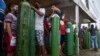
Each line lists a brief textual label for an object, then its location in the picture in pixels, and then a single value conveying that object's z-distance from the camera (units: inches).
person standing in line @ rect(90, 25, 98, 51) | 188.7
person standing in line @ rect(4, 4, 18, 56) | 68.9
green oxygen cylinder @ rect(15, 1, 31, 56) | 64.6
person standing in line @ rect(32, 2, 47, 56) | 80.7
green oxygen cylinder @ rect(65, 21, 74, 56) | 116.0
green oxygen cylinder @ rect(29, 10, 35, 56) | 78.3
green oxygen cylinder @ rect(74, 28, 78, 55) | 130.7
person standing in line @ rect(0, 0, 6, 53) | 63.5
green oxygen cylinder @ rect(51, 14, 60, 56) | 85.6
